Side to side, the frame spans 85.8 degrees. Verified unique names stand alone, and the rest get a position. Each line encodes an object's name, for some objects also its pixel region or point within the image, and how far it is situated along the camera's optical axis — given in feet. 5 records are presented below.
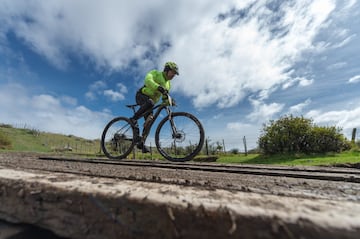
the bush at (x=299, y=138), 48.52
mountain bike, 12.88
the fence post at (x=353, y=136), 57.11
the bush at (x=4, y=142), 52.90
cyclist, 14.16
